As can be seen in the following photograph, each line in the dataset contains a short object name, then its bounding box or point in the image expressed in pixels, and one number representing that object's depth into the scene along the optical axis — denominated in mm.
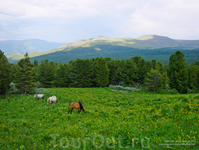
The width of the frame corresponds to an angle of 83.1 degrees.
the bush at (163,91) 33475
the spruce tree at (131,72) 45194
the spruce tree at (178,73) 33562
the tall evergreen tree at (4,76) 25944
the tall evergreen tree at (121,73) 46825
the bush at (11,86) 32719
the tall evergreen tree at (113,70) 50094
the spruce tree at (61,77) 48719
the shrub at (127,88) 37062
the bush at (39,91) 26867
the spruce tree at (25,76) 25922
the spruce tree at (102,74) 44788
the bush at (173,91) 32144
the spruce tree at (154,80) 36000
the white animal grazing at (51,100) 18441
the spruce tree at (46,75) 51188
